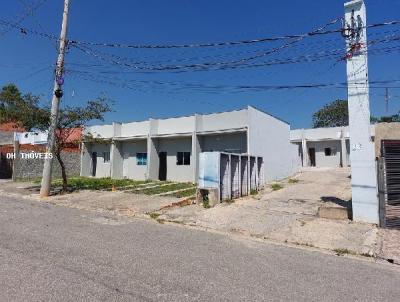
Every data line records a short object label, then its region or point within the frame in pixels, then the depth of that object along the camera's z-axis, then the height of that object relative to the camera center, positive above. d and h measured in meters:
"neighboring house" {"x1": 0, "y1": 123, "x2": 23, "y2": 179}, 29.34 +0.39
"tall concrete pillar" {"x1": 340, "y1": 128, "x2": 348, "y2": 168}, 34.16 +1.97
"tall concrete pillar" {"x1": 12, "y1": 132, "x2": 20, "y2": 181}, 26.67 +0.51
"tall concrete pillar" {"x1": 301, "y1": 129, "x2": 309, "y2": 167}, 37.09 +2.37
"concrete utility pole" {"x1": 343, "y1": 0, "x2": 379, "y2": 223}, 10.60 +1.56
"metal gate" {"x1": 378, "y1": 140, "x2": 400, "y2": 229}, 10.22 -0.35
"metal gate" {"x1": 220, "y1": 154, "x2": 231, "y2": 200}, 14.66 -0.40
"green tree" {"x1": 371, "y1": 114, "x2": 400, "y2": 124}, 49.59 +7.57
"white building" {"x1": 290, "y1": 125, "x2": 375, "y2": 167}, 34.47 +2.47
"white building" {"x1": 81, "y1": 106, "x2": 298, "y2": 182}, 21.72 +1.68
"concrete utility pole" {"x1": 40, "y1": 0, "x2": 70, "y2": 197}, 17.25 +3.11
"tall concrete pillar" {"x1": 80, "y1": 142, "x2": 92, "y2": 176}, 31.42 +0.57
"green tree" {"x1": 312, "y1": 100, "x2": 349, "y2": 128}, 61.28 +9.70
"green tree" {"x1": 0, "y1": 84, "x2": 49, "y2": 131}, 17.73 +2.78
